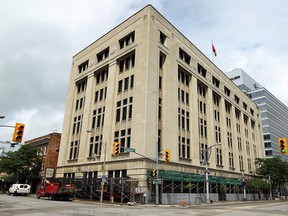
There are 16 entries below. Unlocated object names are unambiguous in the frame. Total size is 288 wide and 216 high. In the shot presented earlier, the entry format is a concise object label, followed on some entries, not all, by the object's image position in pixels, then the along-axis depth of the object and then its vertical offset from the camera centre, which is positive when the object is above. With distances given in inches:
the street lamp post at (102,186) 1268.5 -11.1
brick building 2056.6 +256.4
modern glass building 4082.2 +1345.9
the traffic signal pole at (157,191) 1219.9 -22.0
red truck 1334.9 -40.2
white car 1722.4 -50.7
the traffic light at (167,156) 1138.2 +130.8
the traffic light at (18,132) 687.7 +127.4
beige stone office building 1454.2 +522.1
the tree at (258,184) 2241.3 +48.4
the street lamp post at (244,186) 2081.2 +22.6
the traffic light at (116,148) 1077.0 +148.5
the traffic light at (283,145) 867.4 +148.7
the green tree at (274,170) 2417.9 +185.5
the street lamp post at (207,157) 1461.9 +186.3
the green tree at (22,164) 2060.8 +137.0
